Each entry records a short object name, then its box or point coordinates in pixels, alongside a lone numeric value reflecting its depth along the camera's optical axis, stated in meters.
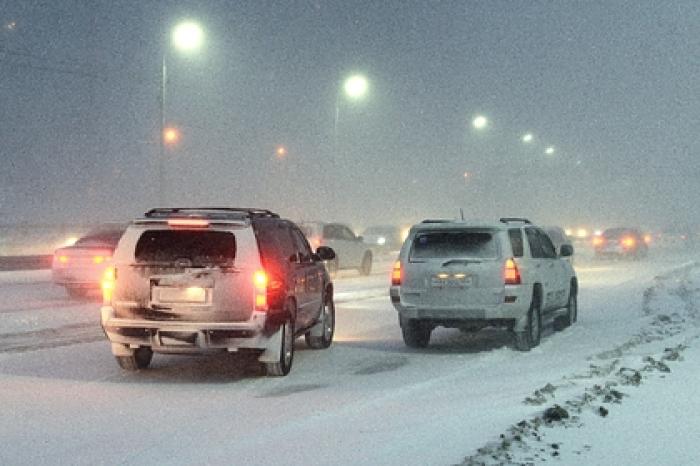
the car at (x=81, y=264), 22.64
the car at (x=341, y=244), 31.67
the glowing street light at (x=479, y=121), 52.22
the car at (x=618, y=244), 48.22
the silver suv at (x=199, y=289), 11.27
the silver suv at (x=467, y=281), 14.02
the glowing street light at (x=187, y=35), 29.69
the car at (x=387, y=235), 52.59
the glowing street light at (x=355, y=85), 41.75
